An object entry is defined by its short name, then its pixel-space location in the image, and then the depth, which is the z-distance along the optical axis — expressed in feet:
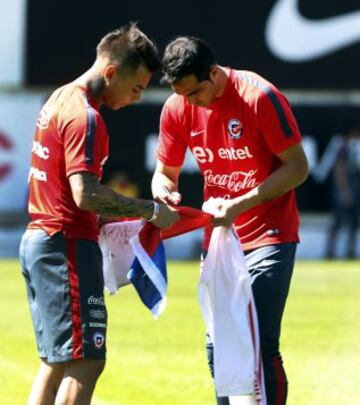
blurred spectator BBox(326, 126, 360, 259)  147.13
